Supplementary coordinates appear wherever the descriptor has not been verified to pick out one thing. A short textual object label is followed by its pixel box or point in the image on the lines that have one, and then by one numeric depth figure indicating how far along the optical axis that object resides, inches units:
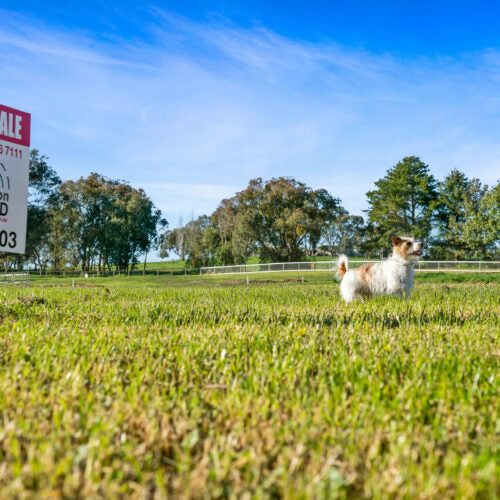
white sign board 260.4
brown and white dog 321.7
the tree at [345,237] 2506.2
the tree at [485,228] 1983.3
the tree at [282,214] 1994.3
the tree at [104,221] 2078.0
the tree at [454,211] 2169.0
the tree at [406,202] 2267.5
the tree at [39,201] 1643.7
